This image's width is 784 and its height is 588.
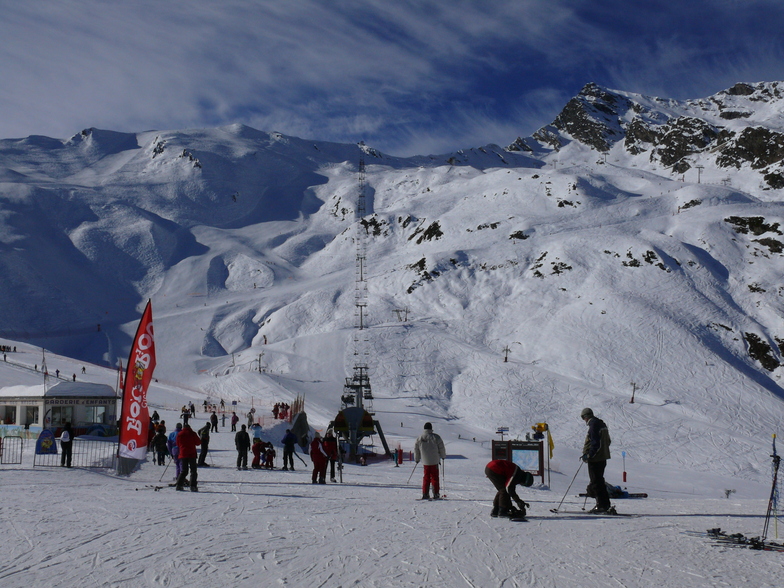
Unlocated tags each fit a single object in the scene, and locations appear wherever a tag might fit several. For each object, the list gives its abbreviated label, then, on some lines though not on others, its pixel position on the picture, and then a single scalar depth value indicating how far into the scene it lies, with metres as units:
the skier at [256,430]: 21.90
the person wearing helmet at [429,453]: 12.30
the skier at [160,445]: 19.48
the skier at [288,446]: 19.23
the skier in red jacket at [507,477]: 9.85
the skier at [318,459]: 15.82
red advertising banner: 13.86
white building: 30.27
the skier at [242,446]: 18.39
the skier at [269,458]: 19.62
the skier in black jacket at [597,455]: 10.34
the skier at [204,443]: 17.86
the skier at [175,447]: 13.70
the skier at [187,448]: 12.96
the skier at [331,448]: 16.41
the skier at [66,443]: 17.34
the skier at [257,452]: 19.19
